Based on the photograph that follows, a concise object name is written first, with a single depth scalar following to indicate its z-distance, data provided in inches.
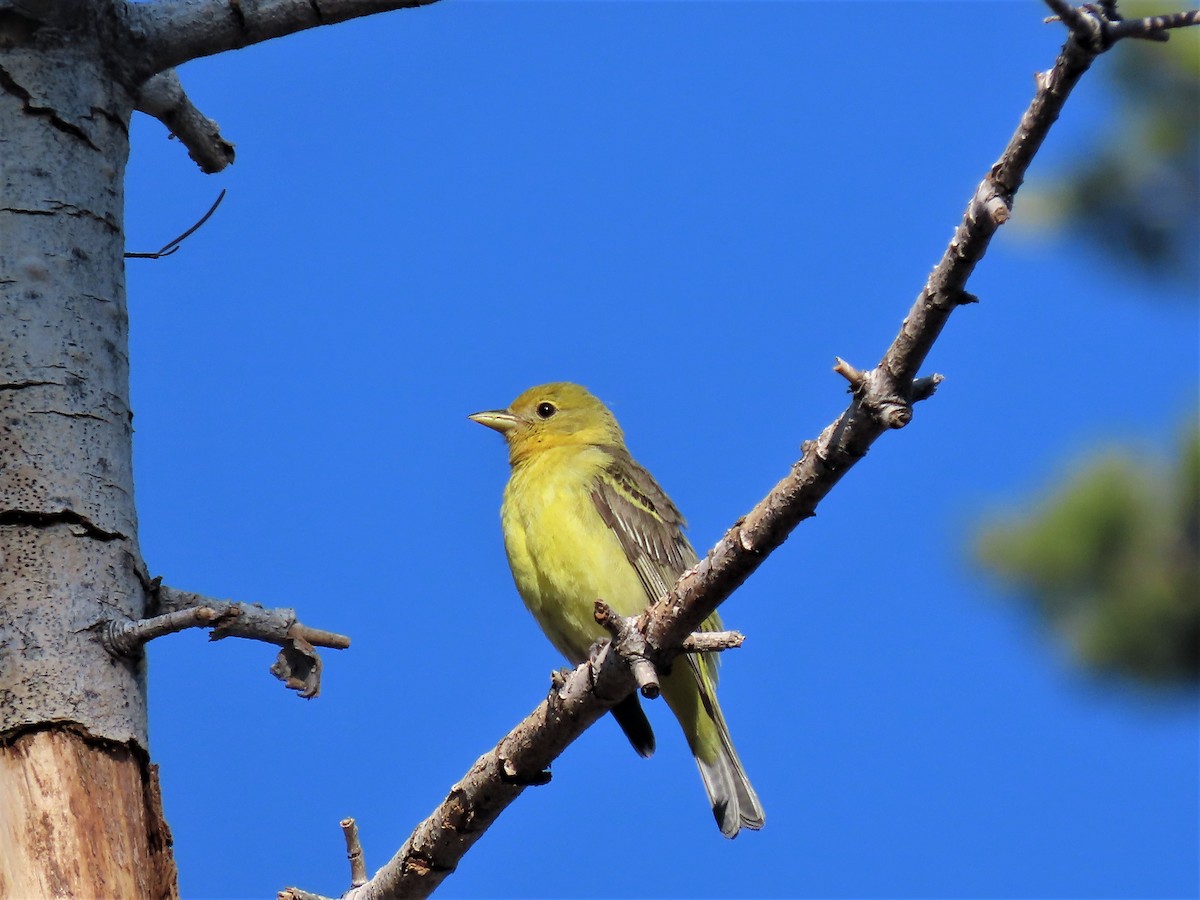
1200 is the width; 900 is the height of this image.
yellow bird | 523.5
